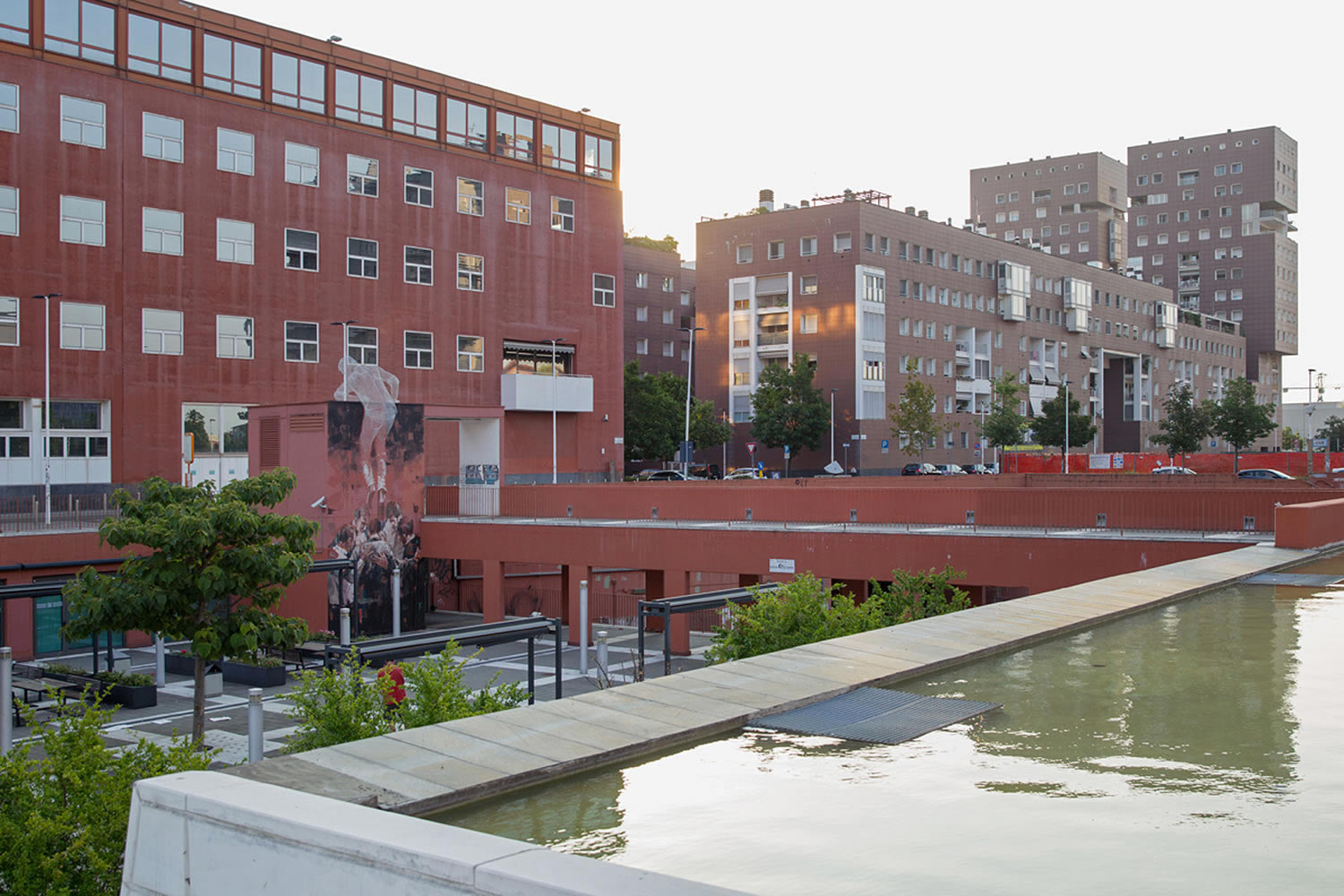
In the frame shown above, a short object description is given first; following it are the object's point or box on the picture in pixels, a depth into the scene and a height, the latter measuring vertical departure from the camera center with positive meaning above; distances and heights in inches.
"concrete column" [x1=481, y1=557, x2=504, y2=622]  1457.9 -176.8
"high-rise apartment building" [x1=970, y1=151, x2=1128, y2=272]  5359.3 +1062.8
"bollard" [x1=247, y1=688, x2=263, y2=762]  402.6 -92.8
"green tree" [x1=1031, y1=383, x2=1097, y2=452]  3238.2 +47.7
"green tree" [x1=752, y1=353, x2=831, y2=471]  3105.3 +84.2
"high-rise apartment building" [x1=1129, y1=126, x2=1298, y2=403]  5541.3 +1005.4
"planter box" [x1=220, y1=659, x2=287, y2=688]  1042.7 -202.3
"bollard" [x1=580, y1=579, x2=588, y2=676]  1029.8 -159.7
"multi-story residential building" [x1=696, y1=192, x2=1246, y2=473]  3260.3 +379.8
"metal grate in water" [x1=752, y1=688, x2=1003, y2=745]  332.2 -78.5
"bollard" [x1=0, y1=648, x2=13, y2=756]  587.5 -129.9
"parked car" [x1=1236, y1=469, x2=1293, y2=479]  2066.9 -51.2
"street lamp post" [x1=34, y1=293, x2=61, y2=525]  1523.1 +7.2
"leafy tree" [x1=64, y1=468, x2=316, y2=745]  703.7 -77.6
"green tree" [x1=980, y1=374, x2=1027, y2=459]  3154.5 +52.4
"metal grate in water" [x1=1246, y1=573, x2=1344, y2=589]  682.8 -76.7
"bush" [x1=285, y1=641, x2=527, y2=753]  355.3 -78.6
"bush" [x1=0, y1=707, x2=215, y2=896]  263.9 -83.8
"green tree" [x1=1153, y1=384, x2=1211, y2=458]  3029.0 +43.8
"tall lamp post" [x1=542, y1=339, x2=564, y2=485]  2191.2 +78.5
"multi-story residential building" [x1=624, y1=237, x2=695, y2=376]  3708.2 +414.9
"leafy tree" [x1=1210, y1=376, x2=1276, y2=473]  3159.5 +64.9
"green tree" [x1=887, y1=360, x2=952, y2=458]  3137.3 +72.1
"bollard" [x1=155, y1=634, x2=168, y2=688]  1038.3 -198.6
